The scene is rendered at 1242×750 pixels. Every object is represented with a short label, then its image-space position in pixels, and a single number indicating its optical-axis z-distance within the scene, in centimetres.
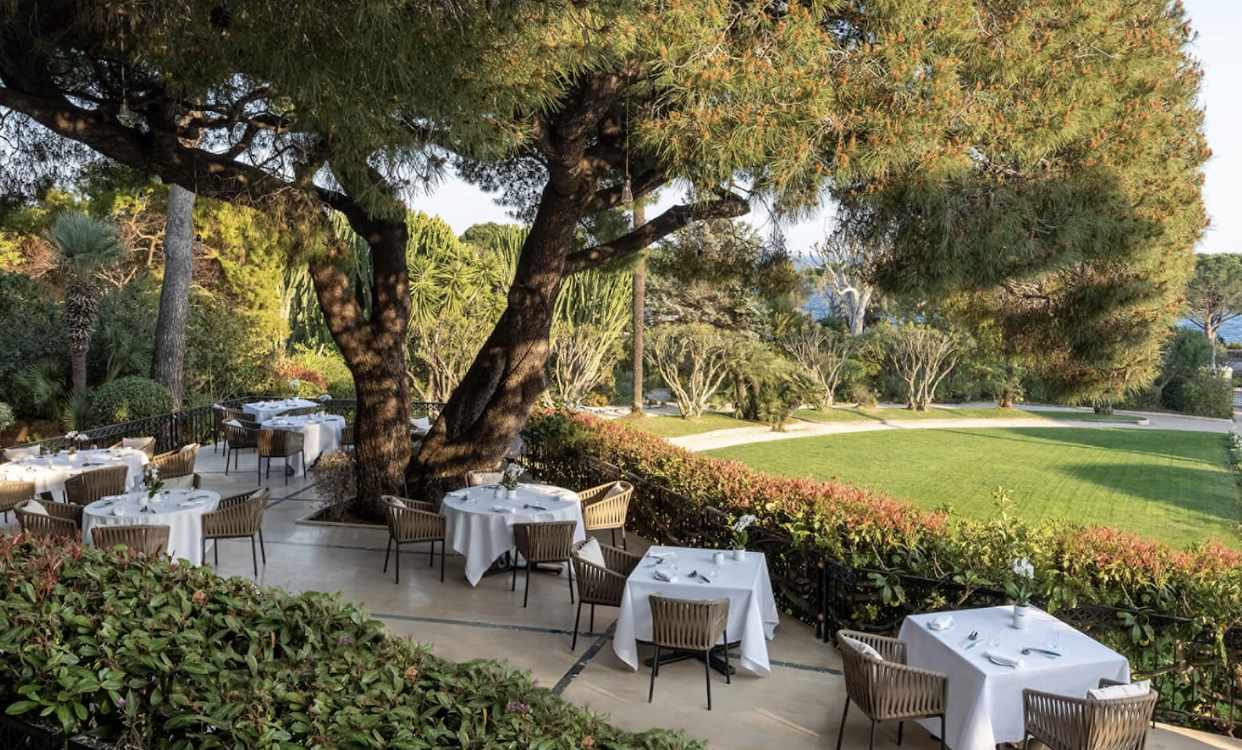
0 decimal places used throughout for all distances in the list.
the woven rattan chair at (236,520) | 809
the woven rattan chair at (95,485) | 944
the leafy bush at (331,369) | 2098
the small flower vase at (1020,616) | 553
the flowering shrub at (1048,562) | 575
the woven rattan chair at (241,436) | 1332
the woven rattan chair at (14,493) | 891
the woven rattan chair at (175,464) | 1070
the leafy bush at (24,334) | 1675
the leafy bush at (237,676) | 261
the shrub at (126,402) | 1512
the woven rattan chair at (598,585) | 661
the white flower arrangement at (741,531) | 672
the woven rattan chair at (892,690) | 499
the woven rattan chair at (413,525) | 823
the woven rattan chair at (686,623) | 590
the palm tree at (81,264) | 1590
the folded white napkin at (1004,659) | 498
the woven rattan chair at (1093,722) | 452
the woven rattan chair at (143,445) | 1180
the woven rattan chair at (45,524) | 748
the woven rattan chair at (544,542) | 779
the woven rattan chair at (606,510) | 893
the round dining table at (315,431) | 1357
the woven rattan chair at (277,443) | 1259
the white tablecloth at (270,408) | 1524
